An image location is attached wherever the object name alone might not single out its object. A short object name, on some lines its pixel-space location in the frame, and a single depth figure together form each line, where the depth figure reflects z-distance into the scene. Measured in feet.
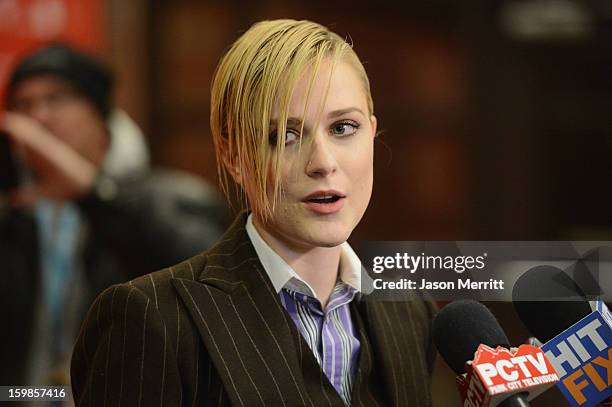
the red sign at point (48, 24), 19.04
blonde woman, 16.71
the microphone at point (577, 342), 16.74
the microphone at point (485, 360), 16.30
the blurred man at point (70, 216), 18.19
